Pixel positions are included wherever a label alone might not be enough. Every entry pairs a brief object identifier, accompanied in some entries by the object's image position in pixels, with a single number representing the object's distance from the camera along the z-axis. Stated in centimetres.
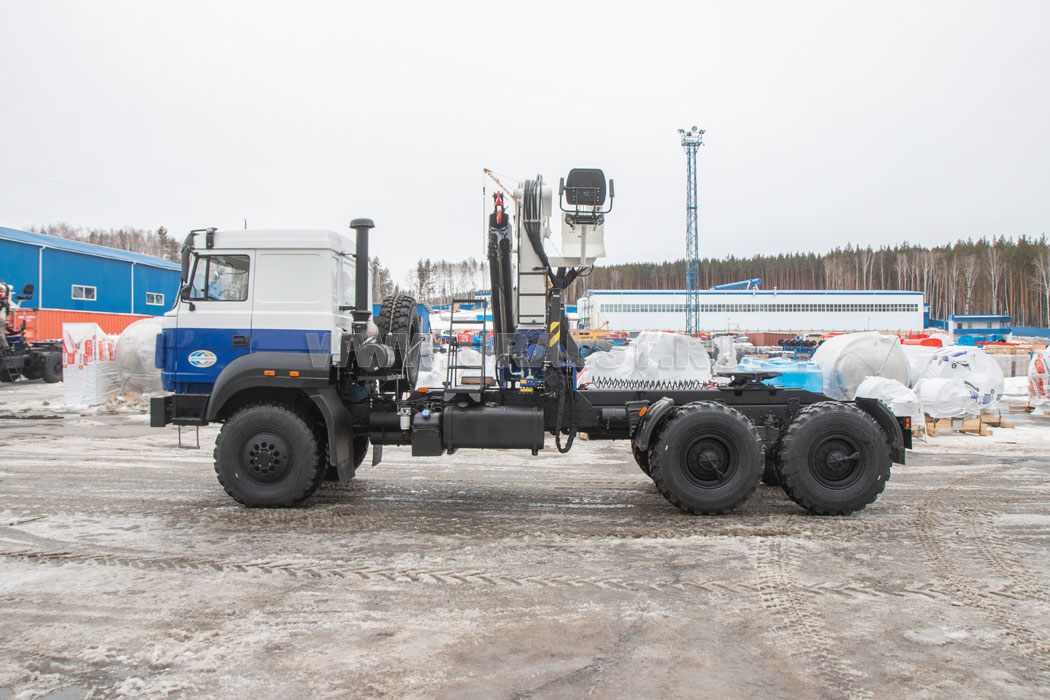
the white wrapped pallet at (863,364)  1502
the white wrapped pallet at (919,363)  1605
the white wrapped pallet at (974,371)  1473
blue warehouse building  3006
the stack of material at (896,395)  1276
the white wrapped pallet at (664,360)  1559
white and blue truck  730
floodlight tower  5353
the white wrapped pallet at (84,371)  1788
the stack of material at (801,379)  1263
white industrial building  7412
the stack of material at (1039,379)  1758
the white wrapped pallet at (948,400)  1392
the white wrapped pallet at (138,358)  1786
